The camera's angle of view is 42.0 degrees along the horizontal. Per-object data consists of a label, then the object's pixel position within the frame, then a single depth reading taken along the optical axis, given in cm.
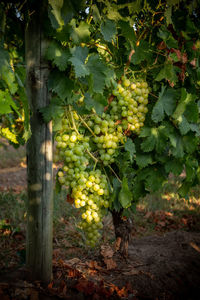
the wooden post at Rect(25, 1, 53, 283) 162
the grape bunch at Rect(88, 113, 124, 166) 170
